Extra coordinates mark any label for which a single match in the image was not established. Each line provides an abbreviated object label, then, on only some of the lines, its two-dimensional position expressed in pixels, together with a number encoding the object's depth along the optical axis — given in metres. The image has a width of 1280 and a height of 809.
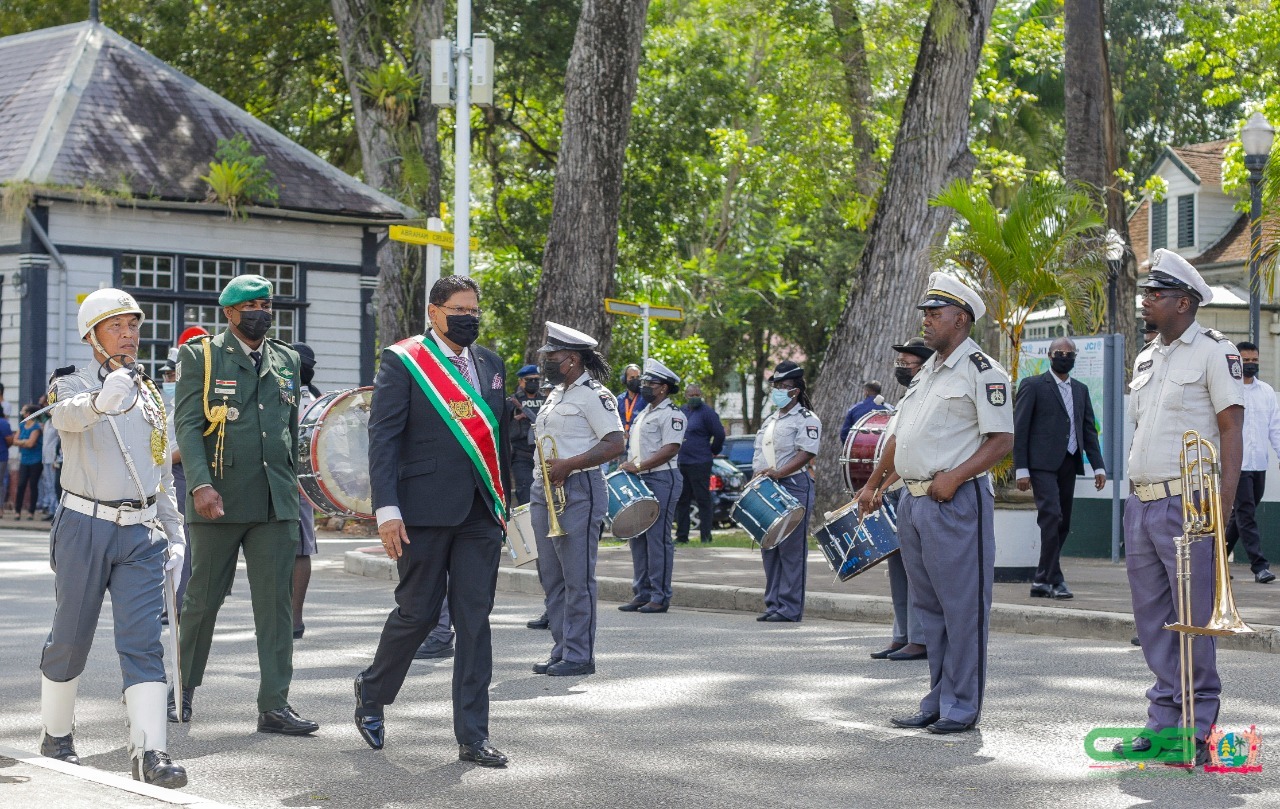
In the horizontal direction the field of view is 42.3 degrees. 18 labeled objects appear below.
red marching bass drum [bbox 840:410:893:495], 11.98
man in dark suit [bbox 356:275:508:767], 6.85
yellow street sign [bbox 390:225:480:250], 16.75
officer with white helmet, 6.38
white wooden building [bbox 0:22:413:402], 23.58
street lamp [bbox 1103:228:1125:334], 18.93
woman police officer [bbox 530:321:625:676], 9.66
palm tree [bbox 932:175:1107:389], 15.99
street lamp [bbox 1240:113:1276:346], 18.52
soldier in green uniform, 7.37
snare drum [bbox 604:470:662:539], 11.16
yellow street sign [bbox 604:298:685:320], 18.56
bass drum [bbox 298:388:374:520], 9.54
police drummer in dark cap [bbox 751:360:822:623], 12.14
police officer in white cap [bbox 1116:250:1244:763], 6.69
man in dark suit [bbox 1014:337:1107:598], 12.62
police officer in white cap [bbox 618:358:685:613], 12.63
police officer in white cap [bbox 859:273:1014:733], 7.47
